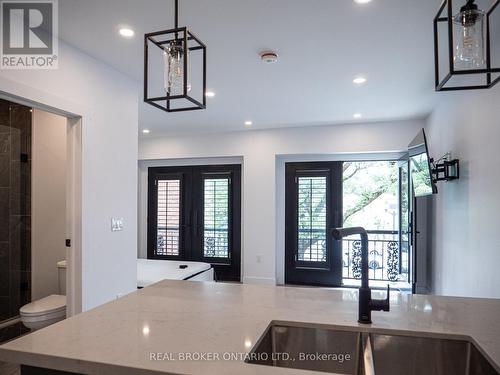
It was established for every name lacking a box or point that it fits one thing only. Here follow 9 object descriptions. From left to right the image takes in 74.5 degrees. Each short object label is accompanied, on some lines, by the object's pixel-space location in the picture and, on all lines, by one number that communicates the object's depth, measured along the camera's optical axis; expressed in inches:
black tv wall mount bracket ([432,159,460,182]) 120.6
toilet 113.9
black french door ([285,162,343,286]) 216.1
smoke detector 106.0
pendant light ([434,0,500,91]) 42.3
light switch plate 117.3
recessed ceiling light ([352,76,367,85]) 127.2
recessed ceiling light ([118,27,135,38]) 91.6
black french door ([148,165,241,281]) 235.5
